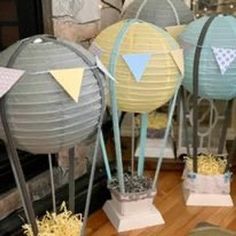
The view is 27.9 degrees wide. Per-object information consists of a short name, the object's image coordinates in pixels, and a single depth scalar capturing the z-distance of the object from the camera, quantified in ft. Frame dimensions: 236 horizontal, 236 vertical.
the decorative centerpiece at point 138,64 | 5.17
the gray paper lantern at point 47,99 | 3.96
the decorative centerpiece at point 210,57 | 5.68
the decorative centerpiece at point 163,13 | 6.31
